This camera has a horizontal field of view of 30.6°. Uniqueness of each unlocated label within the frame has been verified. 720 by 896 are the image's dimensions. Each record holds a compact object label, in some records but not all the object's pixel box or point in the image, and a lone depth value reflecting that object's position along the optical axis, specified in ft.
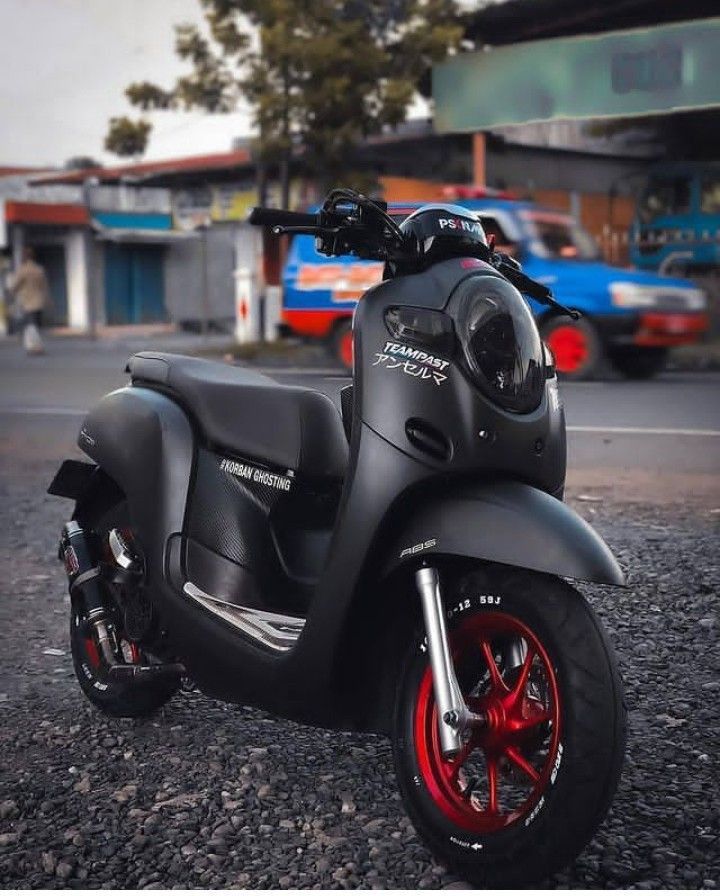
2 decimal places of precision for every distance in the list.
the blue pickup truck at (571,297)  44.04
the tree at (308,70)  71.41
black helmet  9.46
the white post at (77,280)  112.06
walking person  69.72
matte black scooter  8.34
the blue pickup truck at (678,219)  71.43
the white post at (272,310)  74.69
